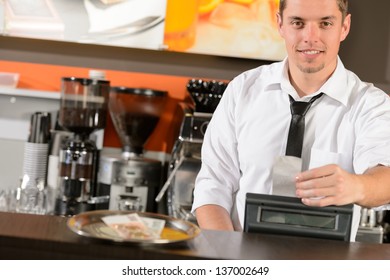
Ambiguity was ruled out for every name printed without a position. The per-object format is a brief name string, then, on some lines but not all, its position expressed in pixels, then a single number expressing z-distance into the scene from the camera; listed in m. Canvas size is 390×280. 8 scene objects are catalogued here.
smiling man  2.24
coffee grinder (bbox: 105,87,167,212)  3.66
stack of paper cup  3.76
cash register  1.78
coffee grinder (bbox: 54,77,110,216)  3.60
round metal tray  1.51
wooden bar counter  1.49
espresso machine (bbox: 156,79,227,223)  3.50
